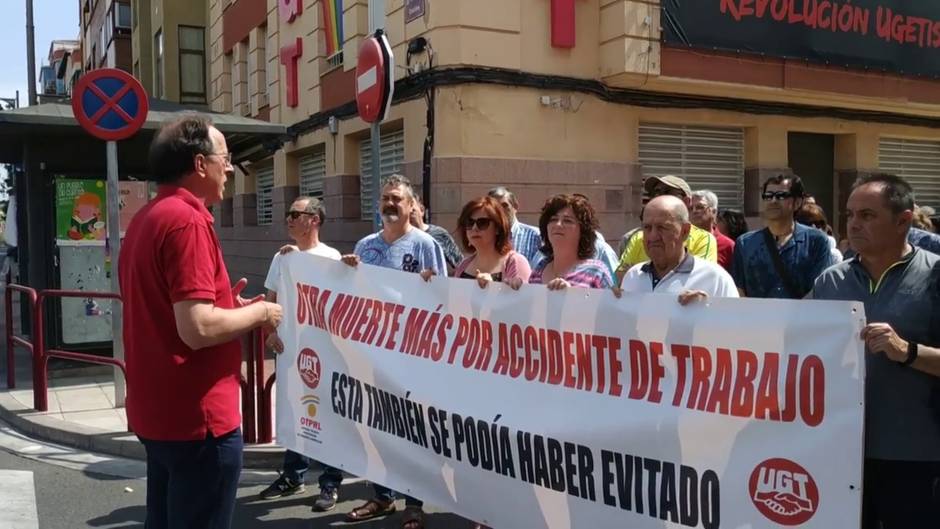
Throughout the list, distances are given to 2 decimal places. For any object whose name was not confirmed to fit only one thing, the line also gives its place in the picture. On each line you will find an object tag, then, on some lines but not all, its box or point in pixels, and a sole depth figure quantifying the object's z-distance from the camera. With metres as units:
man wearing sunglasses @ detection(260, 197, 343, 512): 5.20
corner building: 9.88
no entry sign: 5.54
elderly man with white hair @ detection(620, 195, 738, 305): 3.54
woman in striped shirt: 4.04
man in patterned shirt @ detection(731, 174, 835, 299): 4.71
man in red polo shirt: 2.67
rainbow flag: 12.89
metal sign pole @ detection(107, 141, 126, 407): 6.79
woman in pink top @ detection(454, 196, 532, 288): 4.34
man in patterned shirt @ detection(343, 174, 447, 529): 4.71
